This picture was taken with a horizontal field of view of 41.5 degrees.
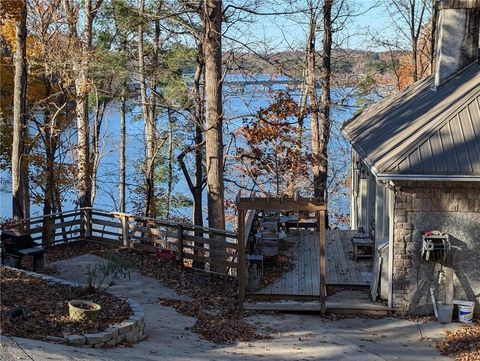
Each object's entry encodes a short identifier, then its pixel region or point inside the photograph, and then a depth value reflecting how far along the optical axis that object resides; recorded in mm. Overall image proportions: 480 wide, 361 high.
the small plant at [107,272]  9961
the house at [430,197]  10594
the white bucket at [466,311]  10680
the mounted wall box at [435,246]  10625
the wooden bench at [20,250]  13359
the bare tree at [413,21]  28366
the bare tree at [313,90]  23359
